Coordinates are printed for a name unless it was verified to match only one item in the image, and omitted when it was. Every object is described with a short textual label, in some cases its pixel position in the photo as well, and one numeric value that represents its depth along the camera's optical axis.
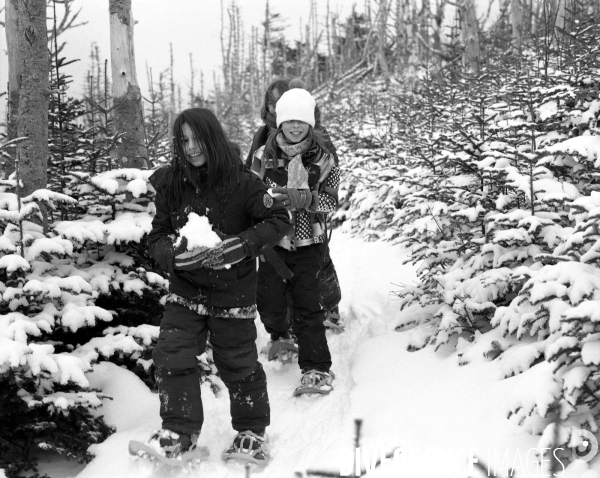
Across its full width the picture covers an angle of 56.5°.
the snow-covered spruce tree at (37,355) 2.97
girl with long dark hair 3.01
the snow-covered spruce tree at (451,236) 4.05
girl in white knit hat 4.08
